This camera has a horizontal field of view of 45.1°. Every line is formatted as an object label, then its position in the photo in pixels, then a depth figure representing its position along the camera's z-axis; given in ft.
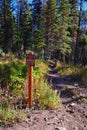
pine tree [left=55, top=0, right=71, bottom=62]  51.73
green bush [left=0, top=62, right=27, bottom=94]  10.54
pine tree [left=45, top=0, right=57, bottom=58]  50.95
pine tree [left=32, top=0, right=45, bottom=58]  53.35
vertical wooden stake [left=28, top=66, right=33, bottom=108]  8.46
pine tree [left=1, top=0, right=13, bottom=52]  52.01
